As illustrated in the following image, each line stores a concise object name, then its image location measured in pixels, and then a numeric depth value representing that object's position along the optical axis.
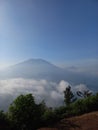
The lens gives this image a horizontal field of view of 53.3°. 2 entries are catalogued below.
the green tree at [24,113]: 7.24
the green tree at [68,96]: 14.60
